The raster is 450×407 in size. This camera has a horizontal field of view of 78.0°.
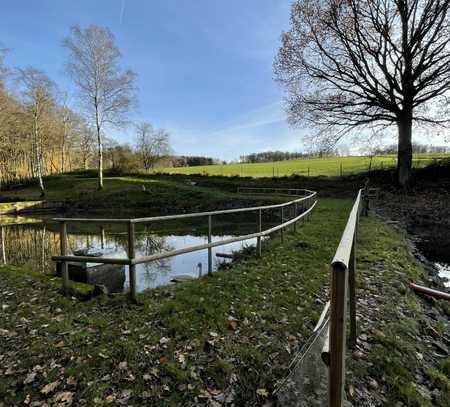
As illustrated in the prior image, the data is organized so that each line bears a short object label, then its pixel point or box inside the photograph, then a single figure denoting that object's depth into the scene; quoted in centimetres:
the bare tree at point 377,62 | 1756
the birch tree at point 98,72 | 2730
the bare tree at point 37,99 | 2780
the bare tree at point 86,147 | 4433
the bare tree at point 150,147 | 5172
